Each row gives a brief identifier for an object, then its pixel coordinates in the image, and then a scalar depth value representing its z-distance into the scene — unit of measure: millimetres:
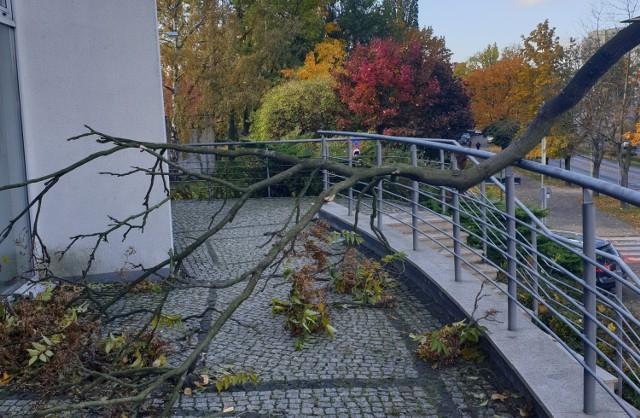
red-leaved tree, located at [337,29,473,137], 23953
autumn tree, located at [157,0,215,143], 26484
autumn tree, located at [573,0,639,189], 37625
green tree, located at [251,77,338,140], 24922
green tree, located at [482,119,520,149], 51562
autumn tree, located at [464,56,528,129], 56031
